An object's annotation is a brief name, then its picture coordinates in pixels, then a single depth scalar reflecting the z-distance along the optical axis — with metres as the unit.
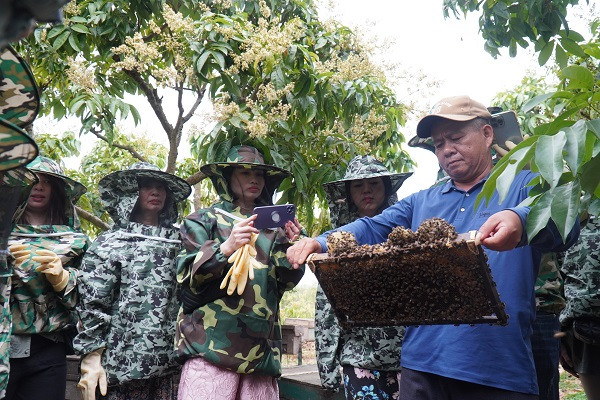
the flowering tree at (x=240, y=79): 4.92
